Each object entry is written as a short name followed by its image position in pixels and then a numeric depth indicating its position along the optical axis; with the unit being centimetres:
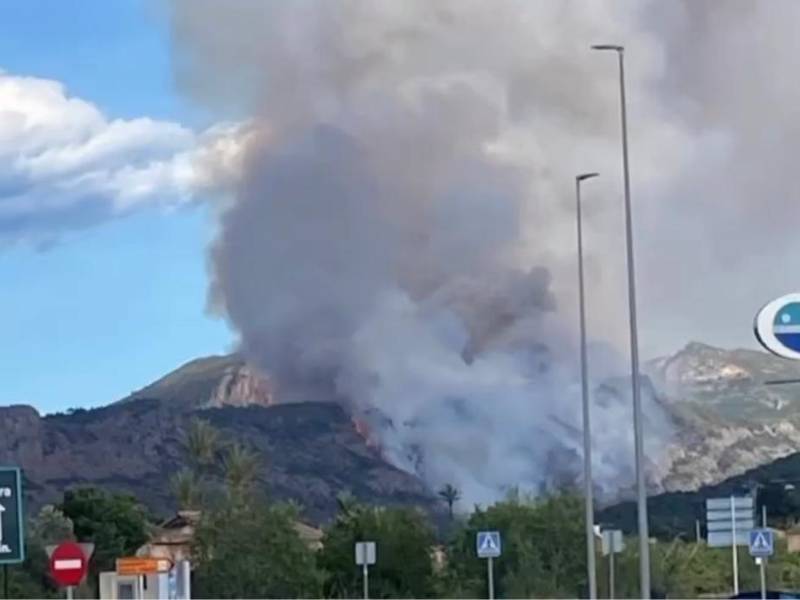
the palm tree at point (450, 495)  17438
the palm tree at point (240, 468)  12275
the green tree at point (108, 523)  11000
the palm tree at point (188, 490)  12541
